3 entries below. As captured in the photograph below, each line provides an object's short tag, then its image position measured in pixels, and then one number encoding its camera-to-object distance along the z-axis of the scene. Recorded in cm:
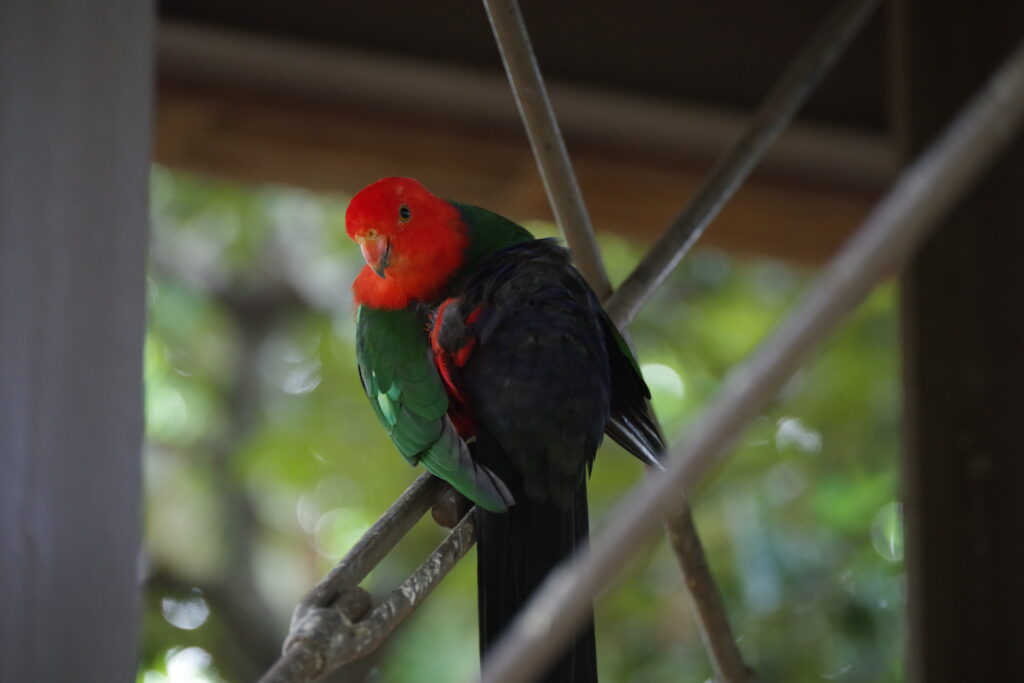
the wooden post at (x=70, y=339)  321
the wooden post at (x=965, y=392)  368
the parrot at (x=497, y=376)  352
